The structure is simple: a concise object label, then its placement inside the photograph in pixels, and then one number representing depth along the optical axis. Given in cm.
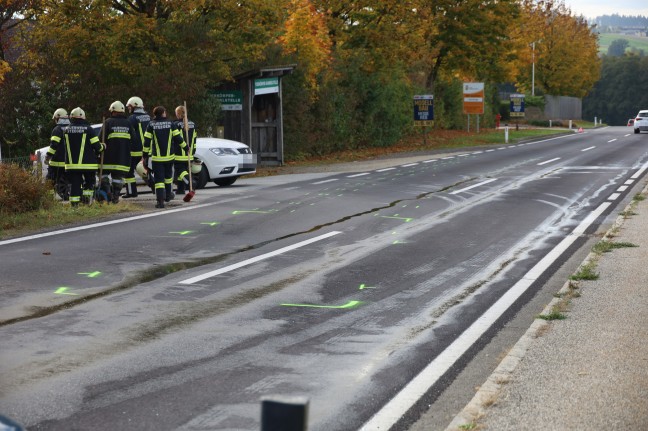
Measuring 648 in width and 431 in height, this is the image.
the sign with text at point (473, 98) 5403
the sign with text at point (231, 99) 3019
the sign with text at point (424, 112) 4428
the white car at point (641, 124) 6188
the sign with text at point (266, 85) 3048
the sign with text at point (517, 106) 6244
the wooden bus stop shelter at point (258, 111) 3030
